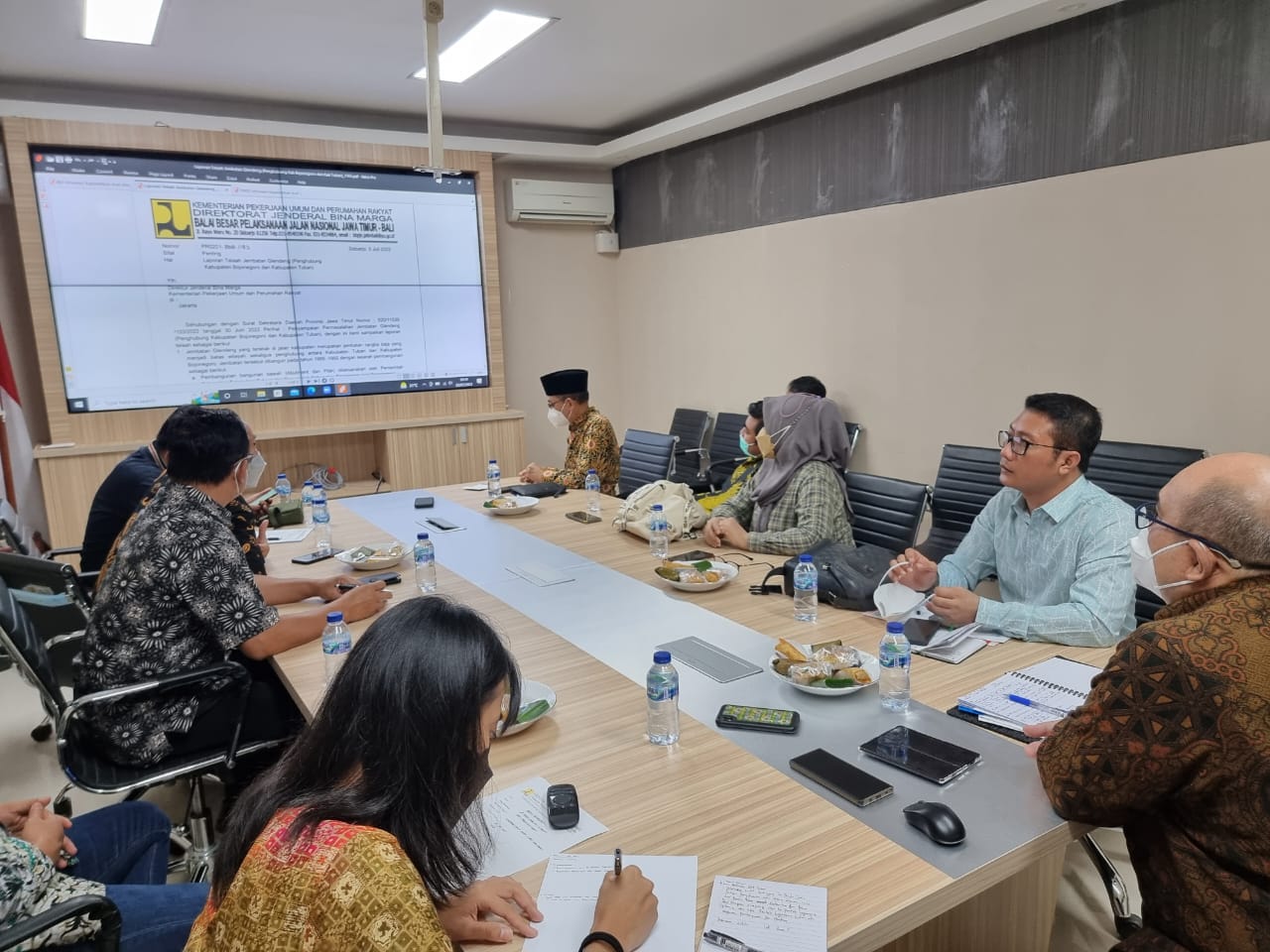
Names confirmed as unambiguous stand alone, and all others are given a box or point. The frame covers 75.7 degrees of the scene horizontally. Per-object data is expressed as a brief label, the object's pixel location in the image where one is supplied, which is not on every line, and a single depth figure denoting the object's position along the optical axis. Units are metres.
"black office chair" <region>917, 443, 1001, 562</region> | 3.44
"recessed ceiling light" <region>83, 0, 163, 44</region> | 3.38
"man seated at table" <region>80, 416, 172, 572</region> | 2.97
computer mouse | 1.20
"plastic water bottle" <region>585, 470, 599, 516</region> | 3.60
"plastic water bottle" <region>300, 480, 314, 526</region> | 3.73
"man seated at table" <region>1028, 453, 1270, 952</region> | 1.13
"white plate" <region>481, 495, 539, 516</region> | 3.55
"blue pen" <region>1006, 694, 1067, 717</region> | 1.57
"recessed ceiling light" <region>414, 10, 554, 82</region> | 3.70
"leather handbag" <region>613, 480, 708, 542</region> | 3.01
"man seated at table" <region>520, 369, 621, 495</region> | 4.28
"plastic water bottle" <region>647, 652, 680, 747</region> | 1.50
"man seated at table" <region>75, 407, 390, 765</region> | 1.97
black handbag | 2.17
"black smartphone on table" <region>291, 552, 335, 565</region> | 2.98
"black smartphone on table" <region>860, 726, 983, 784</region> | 1.38
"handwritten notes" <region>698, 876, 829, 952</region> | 1.03
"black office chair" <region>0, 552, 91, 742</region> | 2.44
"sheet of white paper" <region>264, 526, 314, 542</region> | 3.38
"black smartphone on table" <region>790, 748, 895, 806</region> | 1.32
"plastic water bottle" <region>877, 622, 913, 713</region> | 1.62
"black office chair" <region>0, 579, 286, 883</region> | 1.92
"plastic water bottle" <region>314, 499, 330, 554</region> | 3.15
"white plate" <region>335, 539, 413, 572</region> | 2.78
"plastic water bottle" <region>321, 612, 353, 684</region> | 1.91
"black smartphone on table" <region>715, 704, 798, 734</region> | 1.56
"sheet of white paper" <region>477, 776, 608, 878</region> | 1.21
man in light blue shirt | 1.90
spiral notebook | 1.57
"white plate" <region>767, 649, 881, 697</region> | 1.67
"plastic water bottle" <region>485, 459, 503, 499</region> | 3.97
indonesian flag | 4.28
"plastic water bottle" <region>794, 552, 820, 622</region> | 2.15
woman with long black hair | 0.86
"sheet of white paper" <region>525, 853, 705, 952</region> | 1.05
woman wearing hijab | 2.82
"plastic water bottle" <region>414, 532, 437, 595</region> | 2.50
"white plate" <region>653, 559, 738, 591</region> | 2.37
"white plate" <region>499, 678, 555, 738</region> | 1.59
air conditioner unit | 5.85
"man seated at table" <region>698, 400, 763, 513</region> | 3.77
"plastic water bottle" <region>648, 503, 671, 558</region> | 2.85
